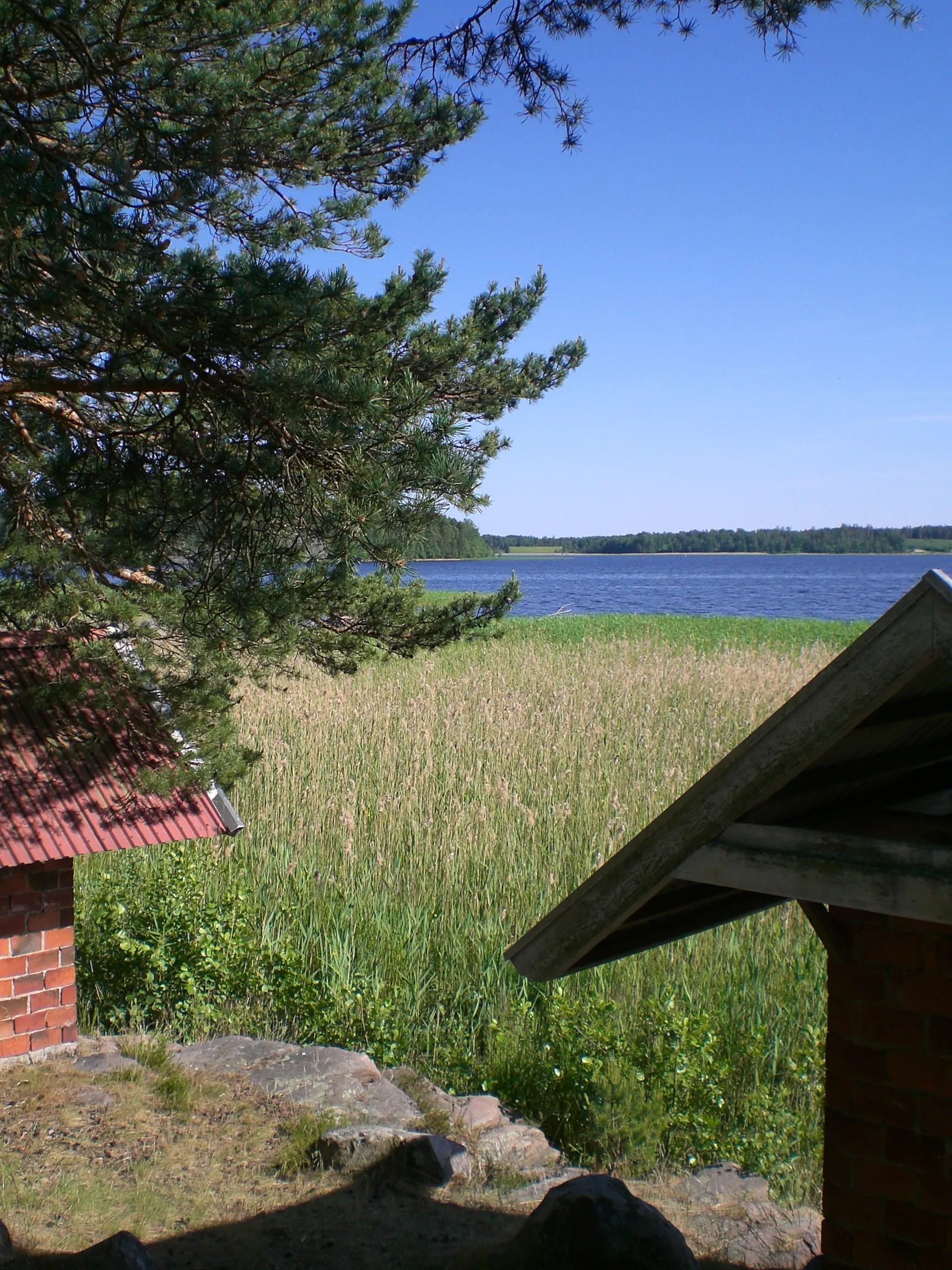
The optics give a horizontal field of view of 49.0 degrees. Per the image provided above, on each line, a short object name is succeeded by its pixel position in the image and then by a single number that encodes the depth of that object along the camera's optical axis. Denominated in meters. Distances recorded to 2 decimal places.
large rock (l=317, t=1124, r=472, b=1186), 5.23
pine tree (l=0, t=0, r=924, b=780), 4.52
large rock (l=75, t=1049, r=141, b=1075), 6.06
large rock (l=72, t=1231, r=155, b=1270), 3.87
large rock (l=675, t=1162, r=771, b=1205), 5.07
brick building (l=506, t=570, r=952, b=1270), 2.20
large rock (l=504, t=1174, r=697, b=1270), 4.01
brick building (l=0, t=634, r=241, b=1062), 5.72
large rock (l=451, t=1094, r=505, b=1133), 5.83
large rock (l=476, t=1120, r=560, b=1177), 5.49
